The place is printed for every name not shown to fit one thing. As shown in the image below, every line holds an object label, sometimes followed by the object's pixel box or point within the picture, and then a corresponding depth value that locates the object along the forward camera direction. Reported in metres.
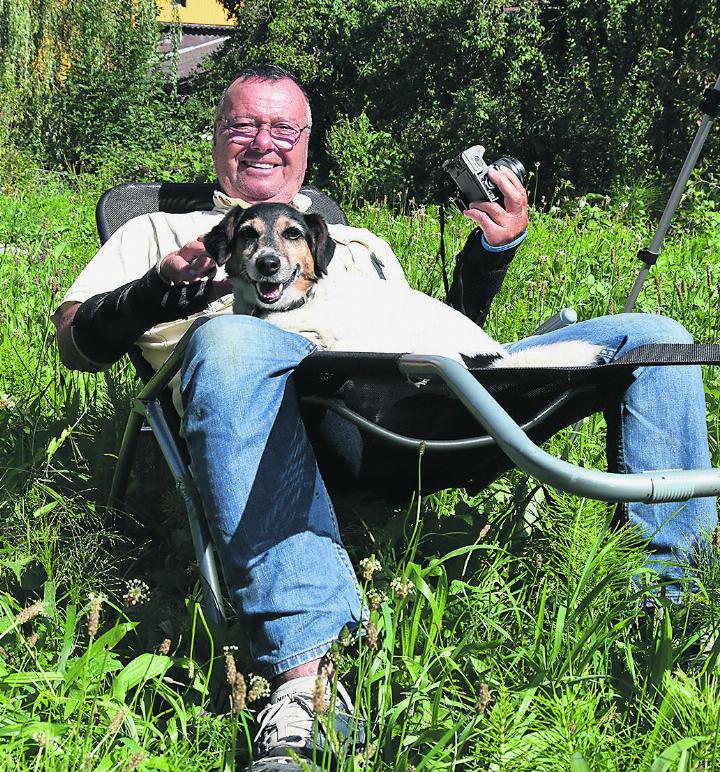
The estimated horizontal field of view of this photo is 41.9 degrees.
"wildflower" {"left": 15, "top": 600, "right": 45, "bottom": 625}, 1.39
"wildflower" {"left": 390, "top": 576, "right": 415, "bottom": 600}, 1.48
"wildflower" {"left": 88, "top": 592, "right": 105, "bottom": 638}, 1.34
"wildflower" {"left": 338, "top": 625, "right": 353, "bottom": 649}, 1.53
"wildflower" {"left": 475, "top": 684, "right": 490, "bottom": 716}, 1.22
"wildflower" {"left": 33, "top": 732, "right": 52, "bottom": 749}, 1.22
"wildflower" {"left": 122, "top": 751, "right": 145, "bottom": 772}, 1.17
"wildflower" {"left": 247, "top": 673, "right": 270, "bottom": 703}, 1.35
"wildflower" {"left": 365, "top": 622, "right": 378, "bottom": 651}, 1.33
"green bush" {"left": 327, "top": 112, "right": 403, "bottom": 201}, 11.70
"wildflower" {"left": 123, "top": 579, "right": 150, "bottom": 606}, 1.61
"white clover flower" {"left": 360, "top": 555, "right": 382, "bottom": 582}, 1.44
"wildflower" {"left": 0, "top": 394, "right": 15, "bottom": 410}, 2.33
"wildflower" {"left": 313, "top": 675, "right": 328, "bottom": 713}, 1.16
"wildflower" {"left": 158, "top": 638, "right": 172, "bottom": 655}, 1.48
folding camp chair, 1.52
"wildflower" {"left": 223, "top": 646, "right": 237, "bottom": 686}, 1.27
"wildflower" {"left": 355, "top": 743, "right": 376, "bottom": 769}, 1.28
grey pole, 2.62
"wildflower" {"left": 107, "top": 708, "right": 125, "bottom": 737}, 1.25
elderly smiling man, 1.60
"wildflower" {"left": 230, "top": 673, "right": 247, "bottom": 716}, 1.23
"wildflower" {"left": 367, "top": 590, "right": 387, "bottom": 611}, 1.36
